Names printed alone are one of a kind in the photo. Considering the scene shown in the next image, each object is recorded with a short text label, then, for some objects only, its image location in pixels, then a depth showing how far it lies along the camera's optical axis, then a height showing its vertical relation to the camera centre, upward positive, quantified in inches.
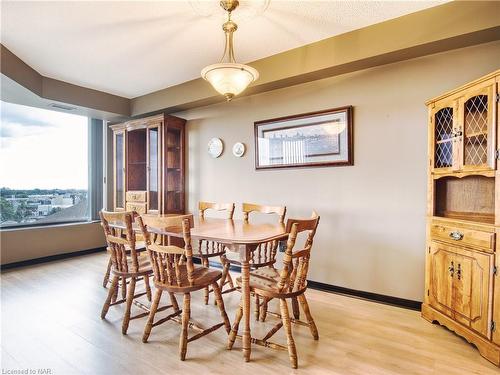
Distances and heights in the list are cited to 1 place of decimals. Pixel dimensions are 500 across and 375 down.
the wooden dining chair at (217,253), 107.2 -27.3
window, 157.8 +10.8
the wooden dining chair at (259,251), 95.9 -22.6
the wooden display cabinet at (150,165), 163.5 +12.1
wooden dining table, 73.5 -14.3
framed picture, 117.7 +20.0
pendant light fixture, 80.8 +32.3
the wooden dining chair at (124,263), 86.1 -24.8
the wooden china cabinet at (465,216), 74.1 -9.8
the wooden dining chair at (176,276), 73.5 -25.3
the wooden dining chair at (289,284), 71.0 -27.2
